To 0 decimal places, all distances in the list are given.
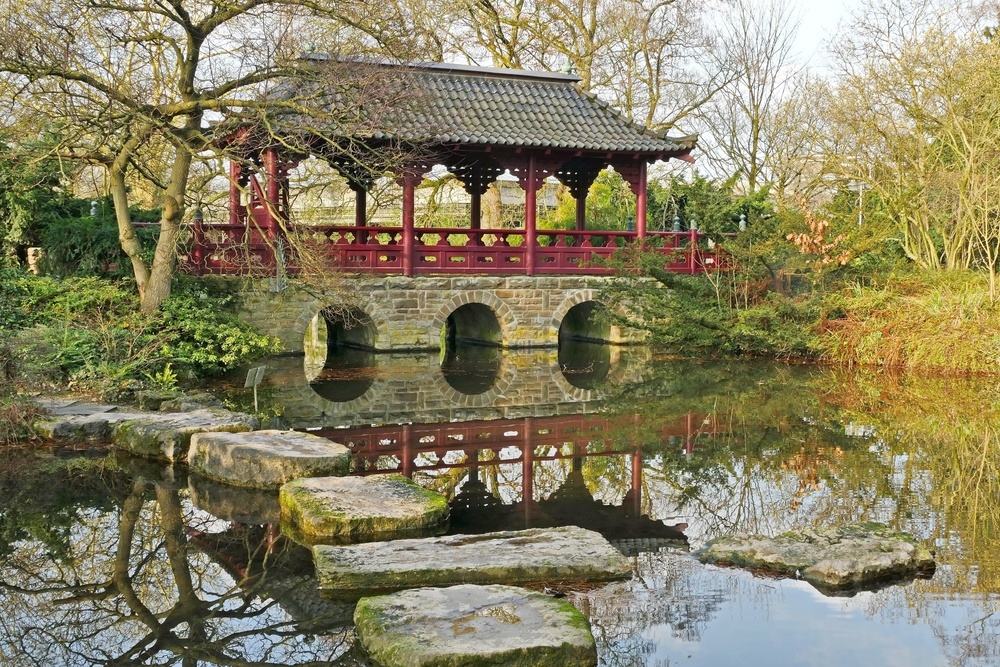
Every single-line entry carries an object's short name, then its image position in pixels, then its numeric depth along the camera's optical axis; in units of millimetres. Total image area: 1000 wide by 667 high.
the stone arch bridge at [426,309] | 17062
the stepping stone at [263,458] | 7965
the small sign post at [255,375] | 10891
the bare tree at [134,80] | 12227
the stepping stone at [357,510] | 6641
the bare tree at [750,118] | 29859
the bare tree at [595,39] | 26297
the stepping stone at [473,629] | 4570
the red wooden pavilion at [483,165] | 16641
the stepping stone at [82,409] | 10219
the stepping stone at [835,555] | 5949
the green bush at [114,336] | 11383
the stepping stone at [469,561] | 5723
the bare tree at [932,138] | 16484
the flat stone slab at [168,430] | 8938
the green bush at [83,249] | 15156
